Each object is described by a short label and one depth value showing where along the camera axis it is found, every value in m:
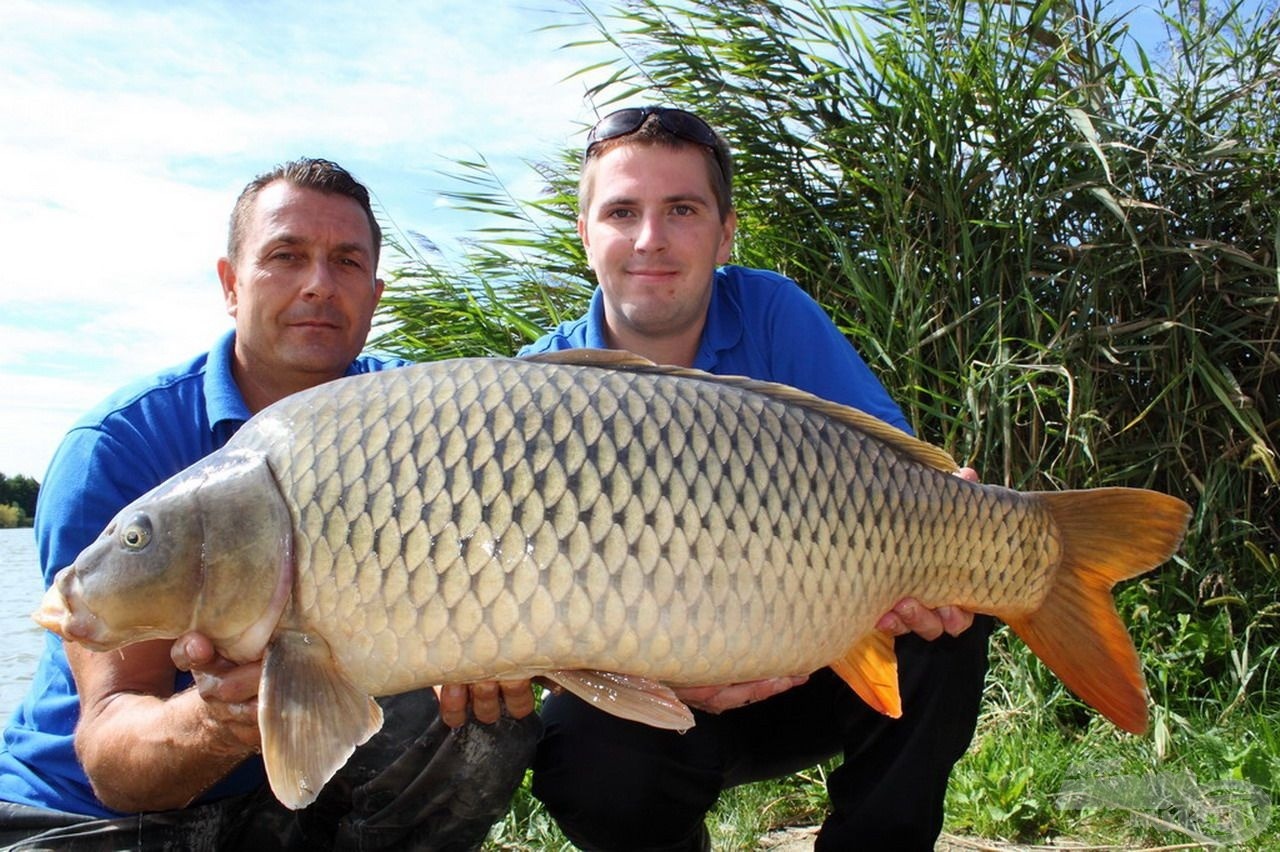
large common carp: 1.33
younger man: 1.75
